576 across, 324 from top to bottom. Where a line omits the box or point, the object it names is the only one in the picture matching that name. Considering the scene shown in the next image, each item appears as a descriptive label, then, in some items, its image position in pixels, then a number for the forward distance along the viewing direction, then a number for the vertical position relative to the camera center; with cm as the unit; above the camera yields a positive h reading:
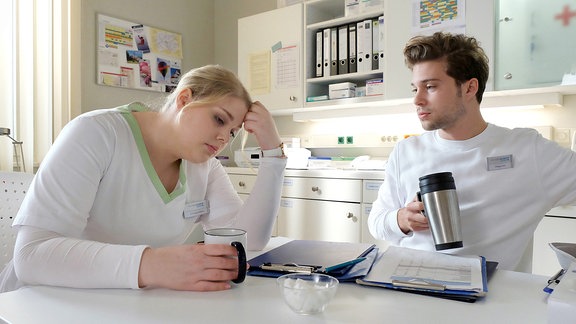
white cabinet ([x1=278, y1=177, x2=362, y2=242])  272 -34
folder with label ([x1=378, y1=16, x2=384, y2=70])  289 +72
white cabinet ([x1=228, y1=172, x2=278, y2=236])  322 -19
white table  68 -24
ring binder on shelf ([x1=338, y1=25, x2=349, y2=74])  308 +72
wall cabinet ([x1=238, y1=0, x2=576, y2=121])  239 +63
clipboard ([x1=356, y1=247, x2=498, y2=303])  79 -23
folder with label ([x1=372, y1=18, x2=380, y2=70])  293 +72
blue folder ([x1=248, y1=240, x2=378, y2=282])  91 -23
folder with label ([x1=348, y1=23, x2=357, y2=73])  304 +72
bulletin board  340 +79
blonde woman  82 -10
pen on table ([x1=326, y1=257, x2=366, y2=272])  91 -22
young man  134 -3
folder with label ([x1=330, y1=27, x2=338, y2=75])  312 +72
